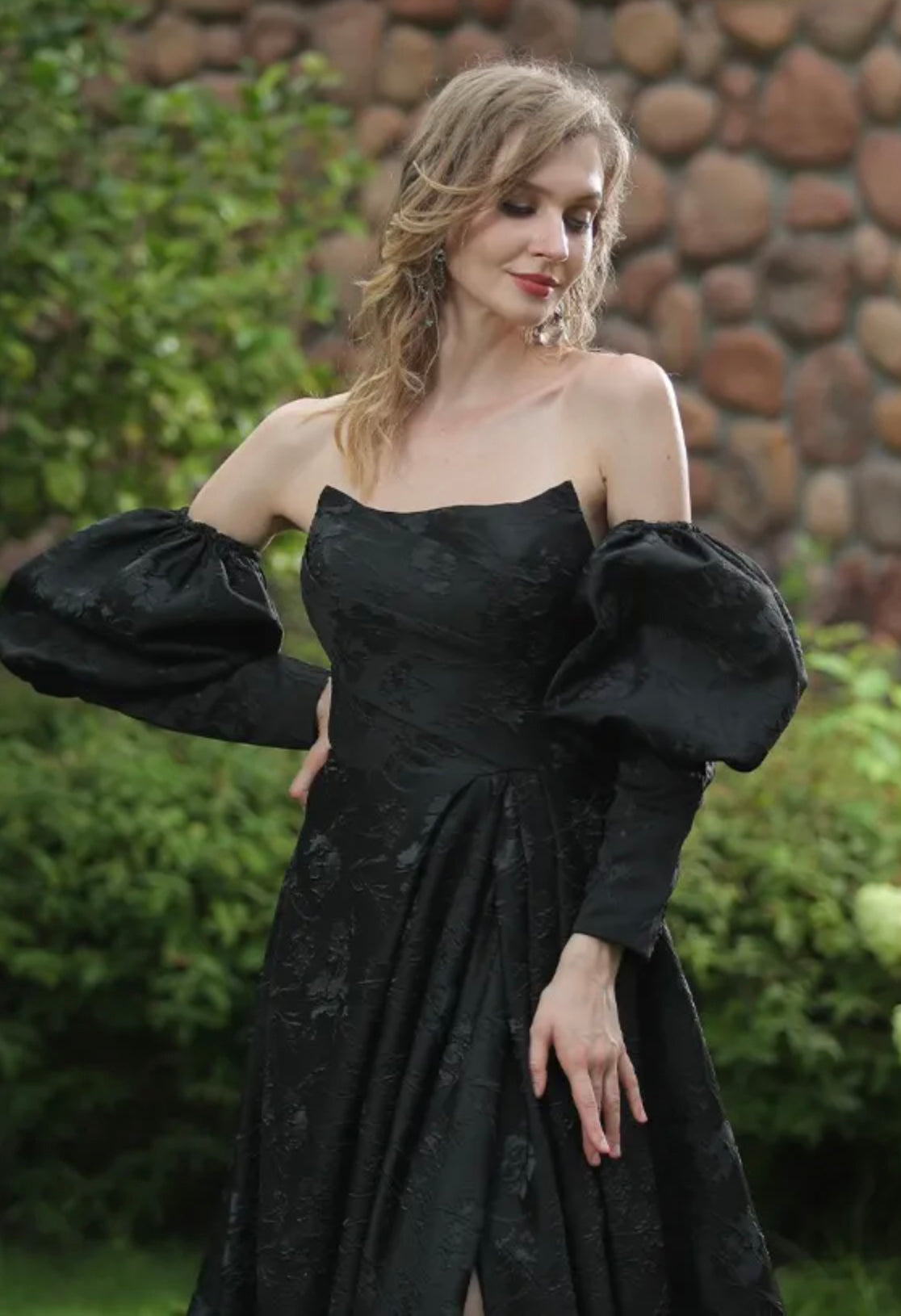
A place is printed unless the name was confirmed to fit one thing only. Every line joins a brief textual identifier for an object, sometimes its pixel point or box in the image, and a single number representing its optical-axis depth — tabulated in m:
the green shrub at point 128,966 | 8.25
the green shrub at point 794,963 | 7.91
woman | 4.75
